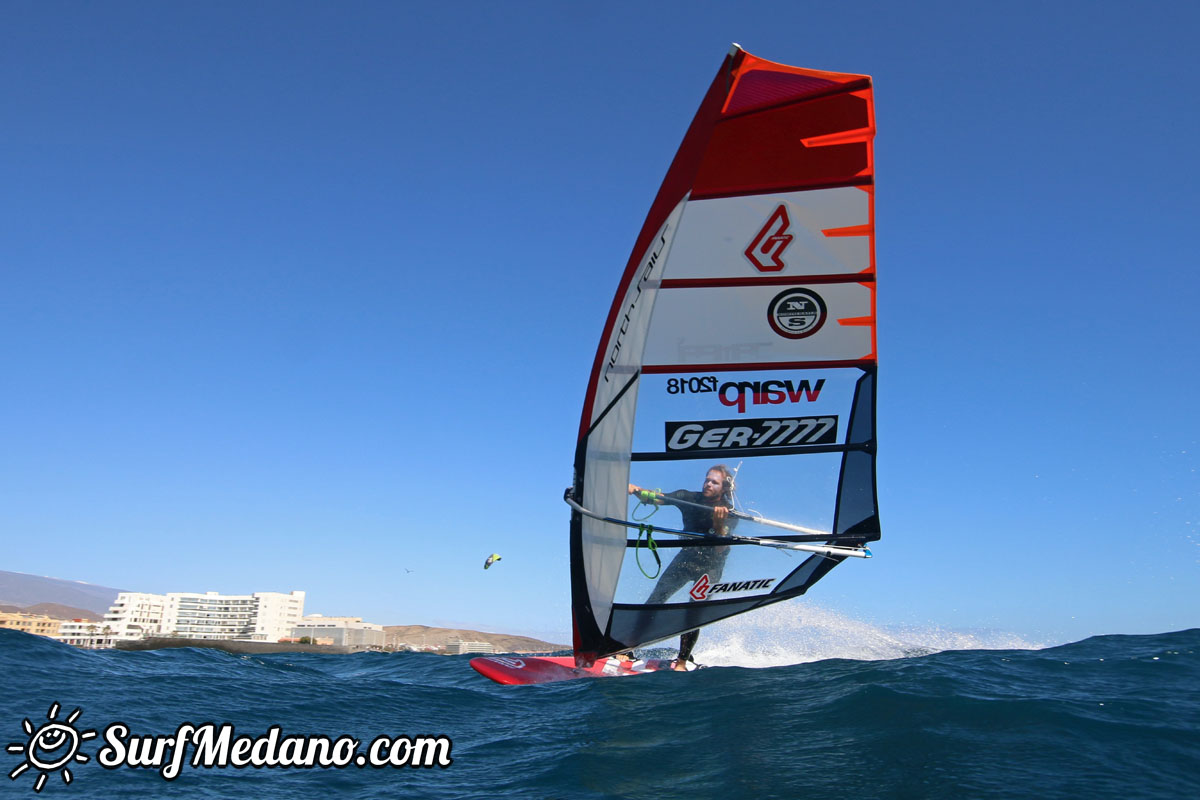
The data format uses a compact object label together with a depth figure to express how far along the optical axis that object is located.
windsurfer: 7.14
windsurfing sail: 6.58
